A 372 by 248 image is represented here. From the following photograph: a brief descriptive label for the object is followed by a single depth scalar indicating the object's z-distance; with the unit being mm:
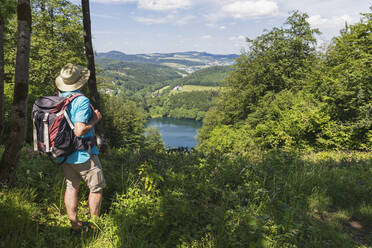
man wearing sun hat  2619
